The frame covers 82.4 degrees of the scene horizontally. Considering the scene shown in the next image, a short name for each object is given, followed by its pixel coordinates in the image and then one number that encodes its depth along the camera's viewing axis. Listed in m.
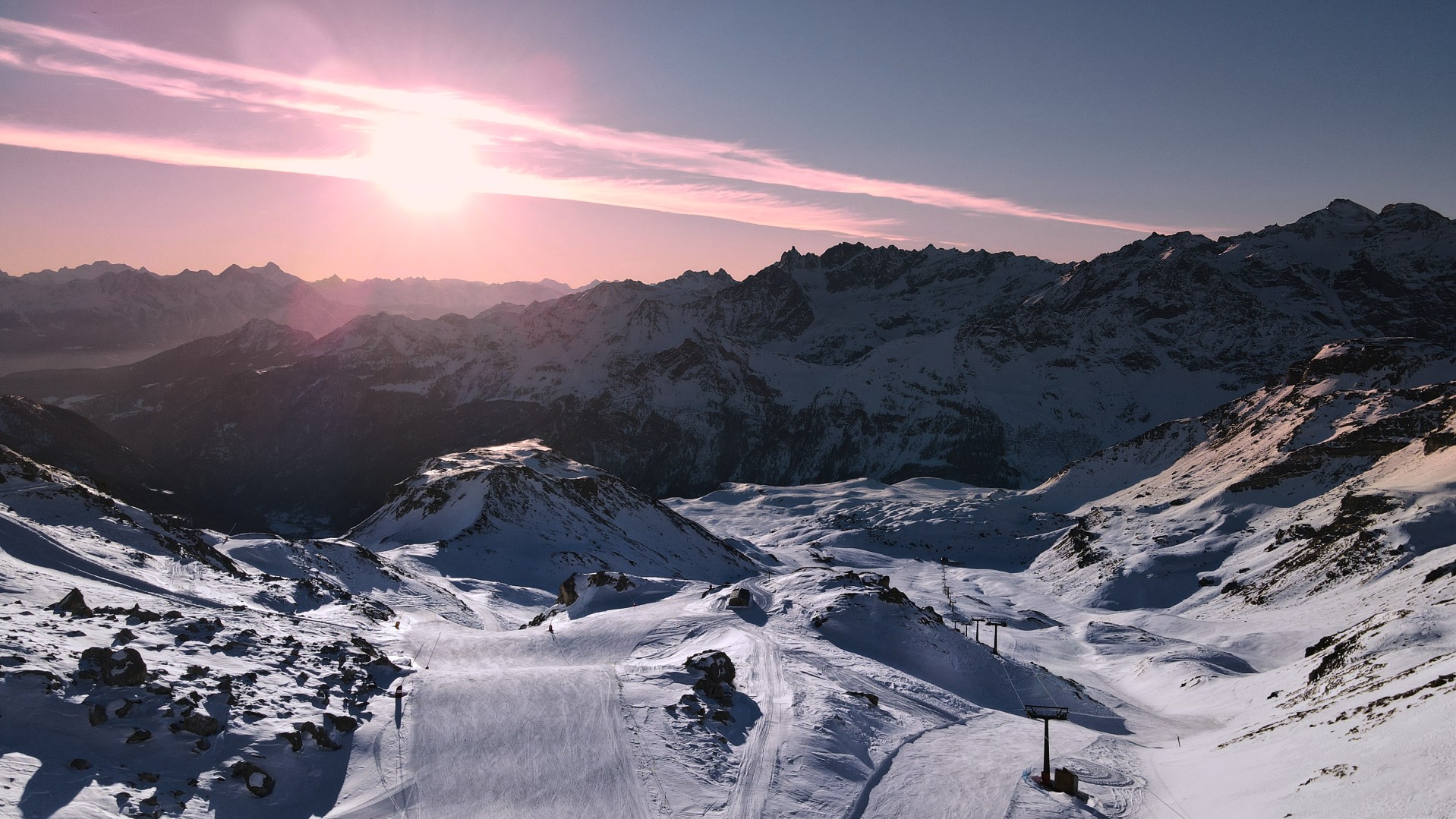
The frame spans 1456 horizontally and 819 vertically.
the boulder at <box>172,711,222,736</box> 25.88
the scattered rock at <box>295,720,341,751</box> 27.94
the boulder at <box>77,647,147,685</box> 26.59
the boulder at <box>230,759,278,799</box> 24.70
